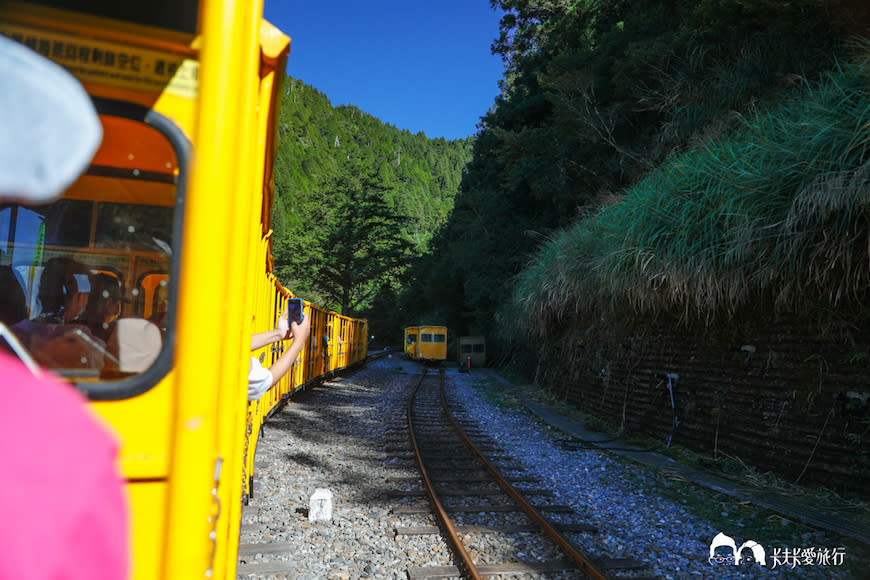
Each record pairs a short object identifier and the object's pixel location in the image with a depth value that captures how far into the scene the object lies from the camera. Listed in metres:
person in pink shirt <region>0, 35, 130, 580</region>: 0.57
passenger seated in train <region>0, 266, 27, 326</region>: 1.76
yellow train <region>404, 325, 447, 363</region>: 31.25
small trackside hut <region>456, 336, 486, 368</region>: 30.89
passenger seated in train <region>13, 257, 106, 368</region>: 1.48
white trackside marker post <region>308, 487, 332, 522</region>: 5.10
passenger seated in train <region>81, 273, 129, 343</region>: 1.90
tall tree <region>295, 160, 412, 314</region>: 40.59
